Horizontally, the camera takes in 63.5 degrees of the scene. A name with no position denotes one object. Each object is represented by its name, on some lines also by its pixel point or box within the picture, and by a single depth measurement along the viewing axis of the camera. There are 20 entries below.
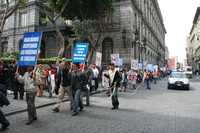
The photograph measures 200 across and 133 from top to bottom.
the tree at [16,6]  8.65
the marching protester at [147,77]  13.62
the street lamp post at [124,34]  18.37
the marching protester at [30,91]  5.03
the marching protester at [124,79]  12.17
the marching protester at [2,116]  4.40
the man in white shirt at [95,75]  9.87
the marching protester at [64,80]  6.00
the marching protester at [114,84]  6.65
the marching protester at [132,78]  13.46
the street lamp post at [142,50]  23.51
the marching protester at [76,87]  5.88
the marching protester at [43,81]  7.96
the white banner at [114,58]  13.28
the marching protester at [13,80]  7.96
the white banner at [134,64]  14.91
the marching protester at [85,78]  6.15
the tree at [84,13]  14.32
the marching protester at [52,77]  9.22
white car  13.61
